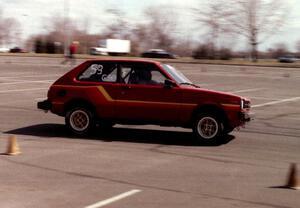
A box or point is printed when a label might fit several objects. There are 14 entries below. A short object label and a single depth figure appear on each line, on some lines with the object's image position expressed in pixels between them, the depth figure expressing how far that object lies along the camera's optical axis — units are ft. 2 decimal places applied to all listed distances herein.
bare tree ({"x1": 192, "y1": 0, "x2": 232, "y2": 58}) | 301.84
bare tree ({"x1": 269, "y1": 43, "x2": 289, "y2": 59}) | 433.48
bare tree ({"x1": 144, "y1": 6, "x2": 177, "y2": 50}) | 414.21
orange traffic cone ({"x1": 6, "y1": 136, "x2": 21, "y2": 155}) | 30.48
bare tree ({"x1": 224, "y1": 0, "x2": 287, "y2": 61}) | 295.07
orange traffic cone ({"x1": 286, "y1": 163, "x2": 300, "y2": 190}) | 23.07
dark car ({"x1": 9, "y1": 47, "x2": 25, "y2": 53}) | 341.41
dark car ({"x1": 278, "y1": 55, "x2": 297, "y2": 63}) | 286.25
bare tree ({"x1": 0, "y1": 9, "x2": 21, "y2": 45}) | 480.64
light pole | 254.76
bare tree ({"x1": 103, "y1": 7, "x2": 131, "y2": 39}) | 397.19
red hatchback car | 35.30
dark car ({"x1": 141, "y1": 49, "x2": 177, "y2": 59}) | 278.87
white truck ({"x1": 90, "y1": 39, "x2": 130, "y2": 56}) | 292.79
